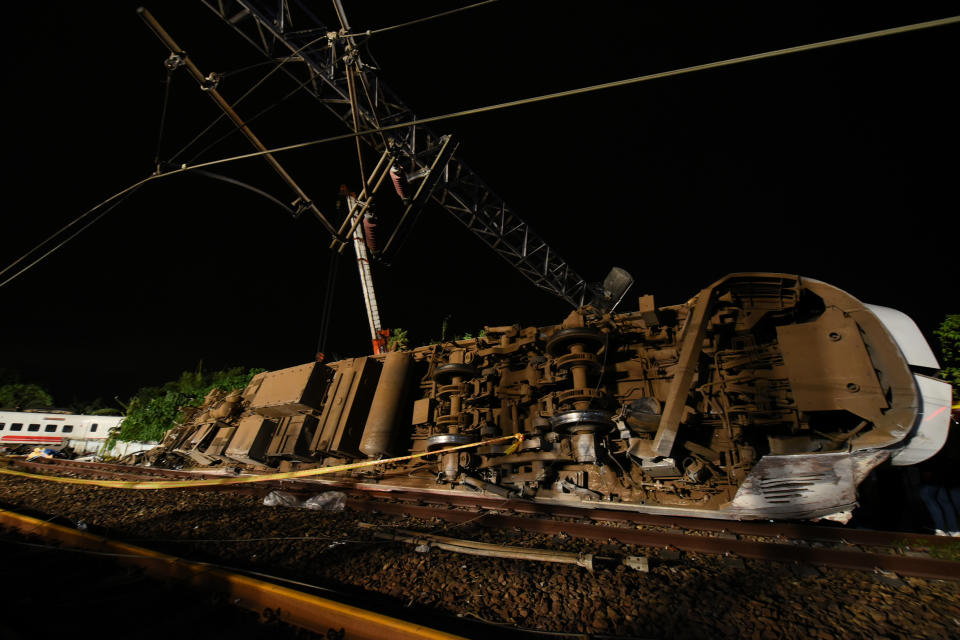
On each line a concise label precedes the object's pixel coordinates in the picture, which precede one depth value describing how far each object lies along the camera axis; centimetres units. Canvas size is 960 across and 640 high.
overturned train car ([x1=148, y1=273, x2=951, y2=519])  378
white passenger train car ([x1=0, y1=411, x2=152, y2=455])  3105
